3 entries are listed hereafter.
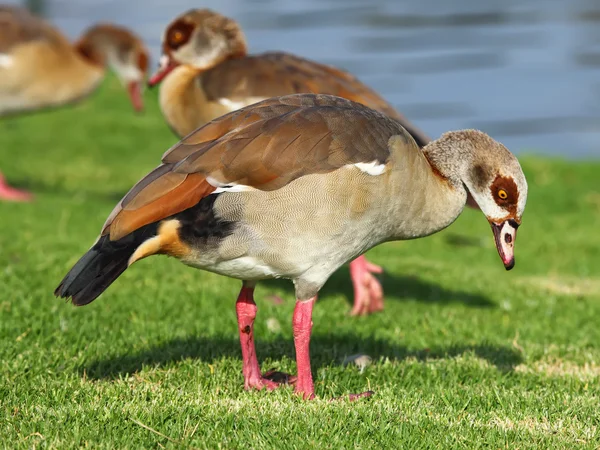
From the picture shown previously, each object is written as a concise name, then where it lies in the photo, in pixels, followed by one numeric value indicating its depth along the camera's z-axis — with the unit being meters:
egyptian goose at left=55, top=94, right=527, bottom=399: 9.48
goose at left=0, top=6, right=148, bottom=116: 22.81
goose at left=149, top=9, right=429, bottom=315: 14.76
